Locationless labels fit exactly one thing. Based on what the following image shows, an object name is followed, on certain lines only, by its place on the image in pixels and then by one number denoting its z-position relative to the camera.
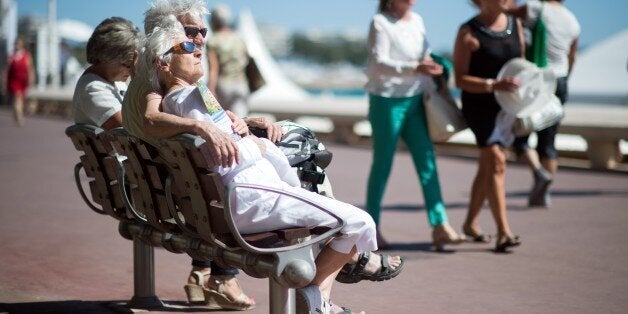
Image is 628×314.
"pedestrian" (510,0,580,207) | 10.09
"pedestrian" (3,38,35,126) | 27.14
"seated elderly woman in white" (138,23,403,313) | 4.62
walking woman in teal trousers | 8.02
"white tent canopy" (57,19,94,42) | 52.47
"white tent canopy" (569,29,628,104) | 52.81
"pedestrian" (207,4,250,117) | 12.30
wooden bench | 4.54
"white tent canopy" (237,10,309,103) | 50.75
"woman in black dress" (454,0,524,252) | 7.92
